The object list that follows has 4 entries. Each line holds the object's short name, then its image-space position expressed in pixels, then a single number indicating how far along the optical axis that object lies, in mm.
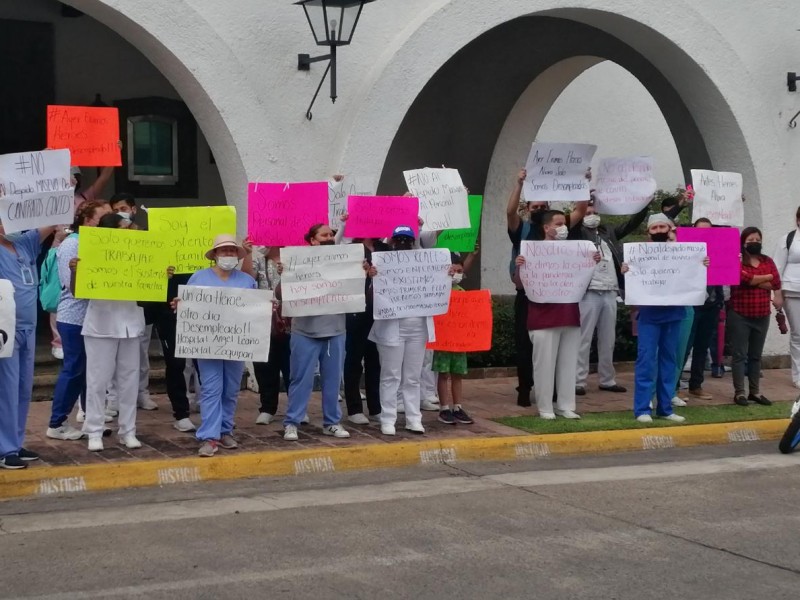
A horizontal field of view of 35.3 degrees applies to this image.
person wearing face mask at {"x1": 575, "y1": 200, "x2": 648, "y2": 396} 12047
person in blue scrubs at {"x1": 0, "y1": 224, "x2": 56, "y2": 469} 8375
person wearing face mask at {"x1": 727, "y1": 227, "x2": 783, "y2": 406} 11719
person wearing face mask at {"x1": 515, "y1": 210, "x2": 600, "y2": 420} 10633
